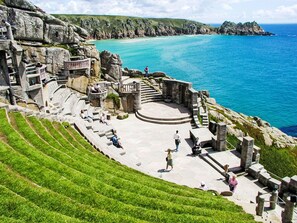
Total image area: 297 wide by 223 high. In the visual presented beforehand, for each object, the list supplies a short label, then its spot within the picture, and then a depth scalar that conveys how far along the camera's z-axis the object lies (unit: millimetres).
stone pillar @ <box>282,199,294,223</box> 13019
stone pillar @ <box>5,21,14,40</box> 21719
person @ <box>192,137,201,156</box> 21500
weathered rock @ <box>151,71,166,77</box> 41300
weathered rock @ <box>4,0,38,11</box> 33272
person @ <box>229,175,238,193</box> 16391
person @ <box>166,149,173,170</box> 18812
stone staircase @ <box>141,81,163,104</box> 33888
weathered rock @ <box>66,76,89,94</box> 33125
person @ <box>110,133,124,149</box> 21141
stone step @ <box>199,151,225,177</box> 19203
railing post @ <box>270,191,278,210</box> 14636
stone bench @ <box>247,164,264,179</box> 18453
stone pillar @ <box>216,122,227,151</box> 21117
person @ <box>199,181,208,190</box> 15939
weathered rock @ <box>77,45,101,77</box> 36812
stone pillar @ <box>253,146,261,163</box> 19589
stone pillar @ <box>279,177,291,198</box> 16703
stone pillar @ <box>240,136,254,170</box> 18797
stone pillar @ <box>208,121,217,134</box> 26052
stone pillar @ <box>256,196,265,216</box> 12922
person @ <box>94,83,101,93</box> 31031
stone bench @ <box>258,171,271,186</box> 17609
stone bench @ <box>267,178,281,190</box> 16859
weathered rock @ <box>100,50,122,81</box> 39500
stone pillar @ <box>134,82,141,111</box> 31214
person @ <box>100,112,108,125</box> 25678
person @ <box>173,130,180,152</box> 21816
